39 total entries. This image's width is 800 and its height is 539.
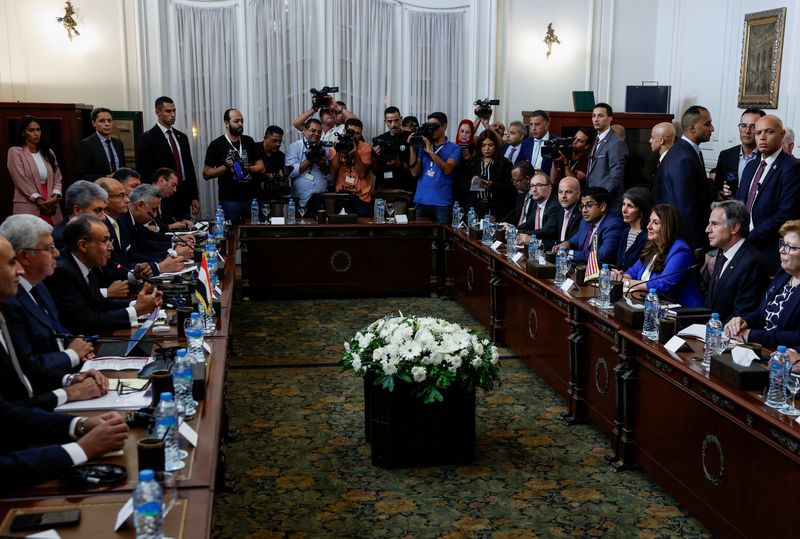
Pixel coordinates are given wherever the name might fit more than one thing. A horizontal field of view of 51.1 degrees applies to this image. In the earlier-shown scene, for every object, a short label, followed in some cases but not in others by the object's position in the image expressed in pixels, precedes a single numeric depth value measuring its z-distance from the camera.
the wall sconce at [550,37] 9.41
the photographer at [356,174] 8.20
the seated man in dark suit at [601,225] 5.44
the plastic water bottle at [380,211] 7.75
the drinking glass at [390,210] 7.86
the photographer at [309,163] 7.97
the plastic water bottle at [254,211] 7.66
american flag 4.69
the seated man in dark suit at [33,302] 3.06
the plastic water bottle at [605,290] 4.35
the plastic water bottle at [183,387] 2.79
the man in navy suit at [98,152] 7.39
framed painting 7.34
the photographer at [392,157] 7.97
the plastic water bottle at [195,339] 3.36
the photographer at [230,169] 7.96
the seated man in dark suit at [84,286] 3.85
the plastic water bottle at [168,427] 2.39
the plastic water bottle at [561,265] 5.07
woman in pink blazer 7.39
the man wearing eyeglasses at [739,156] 6.00
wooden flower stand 3.87
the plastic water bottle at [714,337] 3.36
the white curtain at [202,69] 9.08
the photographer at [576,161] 7.23
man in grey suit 6.75
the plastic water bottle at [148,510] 1.88
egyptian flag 3.88
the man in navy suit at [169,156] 7.77
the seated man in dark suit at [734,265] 3.99
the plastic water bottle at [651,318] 3.82
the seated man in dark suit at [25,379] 2.69
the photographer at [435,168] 7.84
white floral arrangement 3.74
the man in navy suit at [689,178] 5.96
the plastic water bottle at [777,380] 2.90
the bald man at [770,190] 5.36
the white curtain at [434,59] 9.48
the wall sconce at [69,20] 8.52
